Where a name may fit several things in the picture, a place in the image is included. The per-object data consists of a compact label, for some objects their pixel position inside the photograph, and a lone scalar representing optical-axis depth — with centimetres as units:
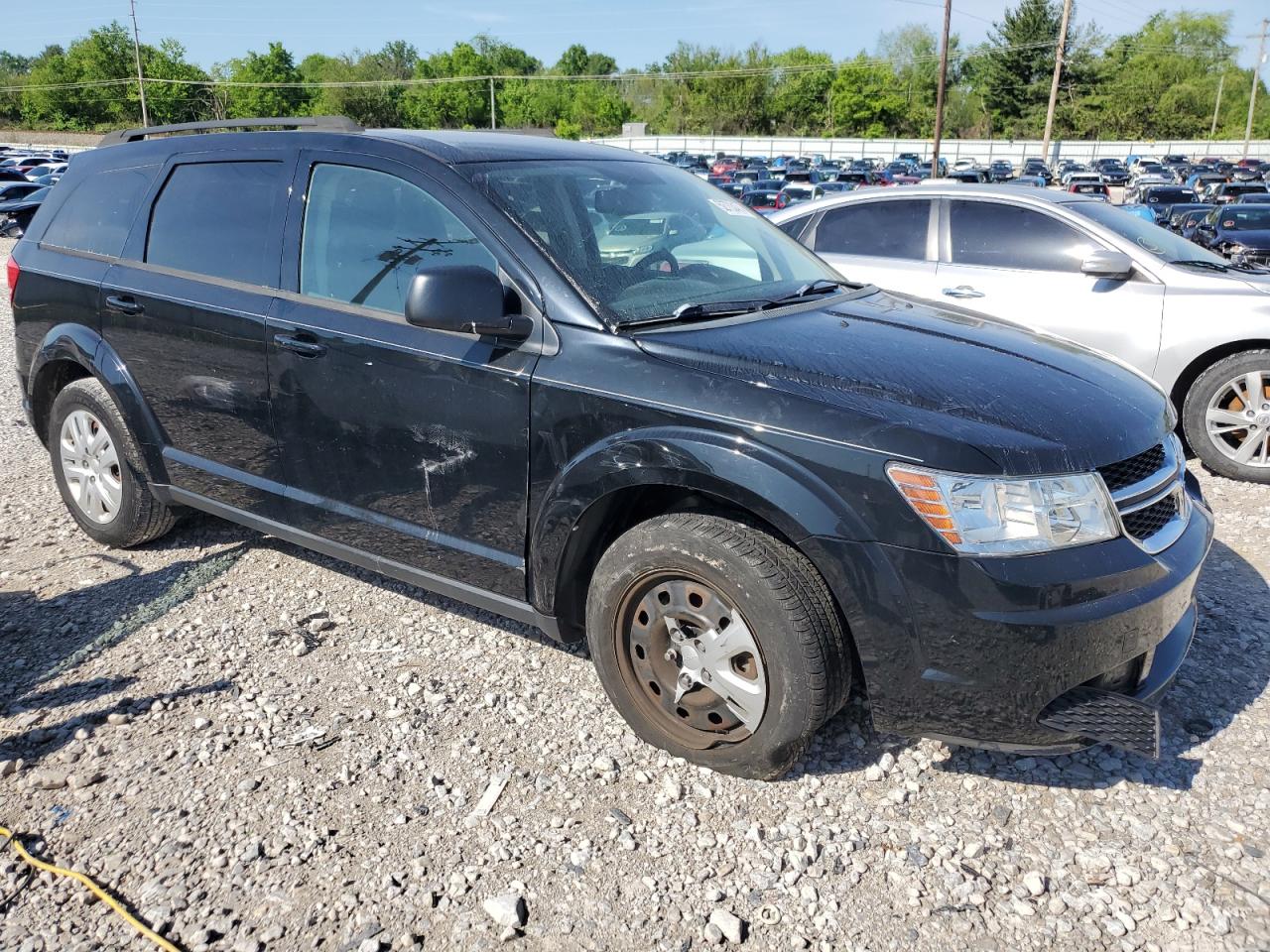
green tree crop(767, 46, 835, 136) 9831
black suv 251
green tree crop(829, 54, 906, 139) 9288
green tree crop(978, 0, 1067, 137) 8362
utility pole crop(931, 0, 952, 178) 3475
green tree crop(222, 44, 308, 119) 9731
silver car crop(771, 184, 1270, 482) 577
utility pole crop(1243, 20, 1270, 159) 7845
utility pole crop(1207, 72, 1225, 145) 8185
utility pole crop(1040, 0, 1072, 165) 4541
